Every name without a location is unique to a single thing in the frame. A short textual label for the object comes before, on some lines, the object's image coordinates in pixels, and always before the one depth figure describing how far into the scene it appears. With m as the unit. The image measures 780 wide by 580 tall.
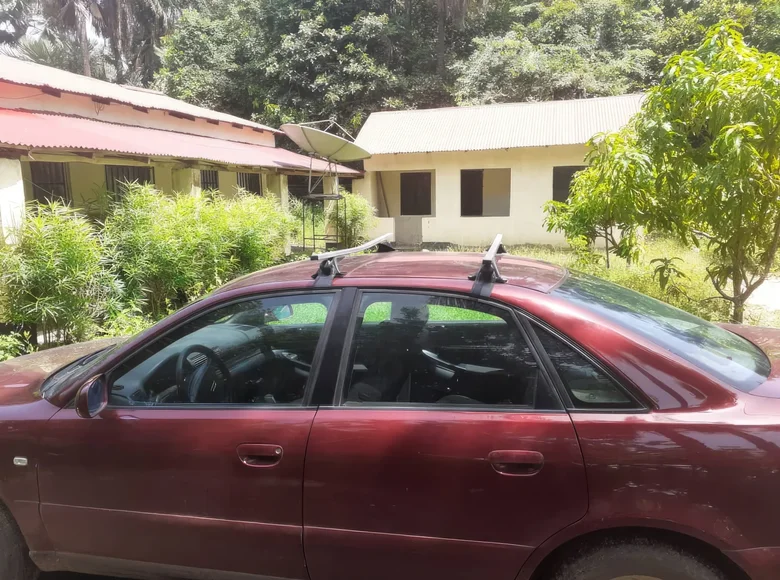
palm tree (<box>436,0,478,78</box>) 24.98
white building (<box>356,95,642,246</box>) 16.03
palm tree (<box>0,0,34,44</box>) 31.16
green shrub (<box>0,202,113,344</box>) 5.79
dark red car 1.78
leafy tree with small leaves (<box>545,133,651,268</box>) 5.27
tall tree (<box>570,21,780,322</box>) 4.58
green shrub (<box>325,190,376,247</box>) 13.69
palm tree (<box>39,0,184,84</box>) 30.41
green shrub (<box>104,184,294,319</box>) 7.17
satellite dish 11.55
